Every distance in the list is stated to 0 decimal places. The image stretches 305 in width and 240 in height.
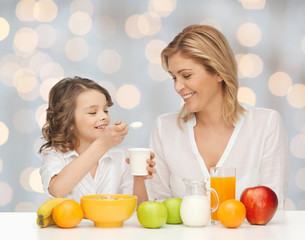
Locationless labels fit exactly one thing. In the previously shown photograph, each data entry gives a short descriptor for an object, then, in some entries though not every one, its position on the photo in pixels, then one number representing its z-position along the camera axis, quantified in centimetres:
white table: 226
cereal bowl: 235
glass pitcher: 236
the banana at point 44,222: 235
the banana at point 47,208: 234
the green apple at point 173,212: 241
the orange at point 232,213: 235
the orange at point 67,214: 235
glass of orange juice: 244
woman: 298
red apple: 238
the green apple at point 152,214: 234
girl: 308
